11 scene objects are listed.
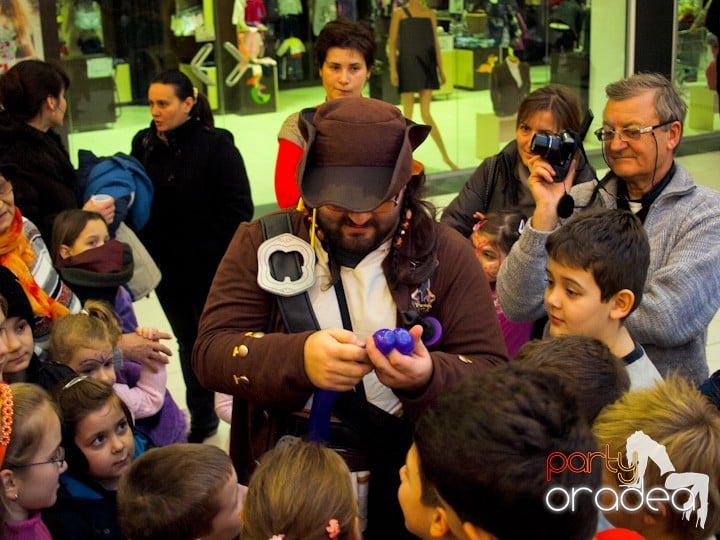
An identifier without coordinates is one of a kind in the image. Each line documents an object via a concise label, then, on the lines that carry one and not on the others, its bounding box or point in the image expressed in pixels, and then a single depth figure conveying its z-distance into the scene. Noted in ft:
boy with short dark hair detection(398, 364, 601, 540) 4.84
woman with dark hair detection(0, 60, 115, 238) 12.95
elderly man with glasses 8.87
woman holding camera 11.54
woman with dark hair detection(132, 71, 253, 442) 14.49
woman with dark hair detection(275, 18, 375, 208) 12.36
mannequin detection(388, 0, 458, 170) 27.04
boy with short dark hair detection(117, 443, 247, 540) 7.54
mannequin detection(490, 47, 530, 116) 29.55
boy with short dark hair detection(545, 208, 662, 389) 8.37
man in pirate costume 6.89
